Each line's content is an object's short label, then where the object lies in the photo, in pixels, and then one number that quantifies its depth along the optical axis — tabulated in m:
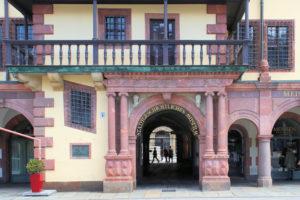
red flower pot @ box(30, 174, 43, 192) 13.14
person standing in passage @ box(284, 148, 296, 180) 16.73
